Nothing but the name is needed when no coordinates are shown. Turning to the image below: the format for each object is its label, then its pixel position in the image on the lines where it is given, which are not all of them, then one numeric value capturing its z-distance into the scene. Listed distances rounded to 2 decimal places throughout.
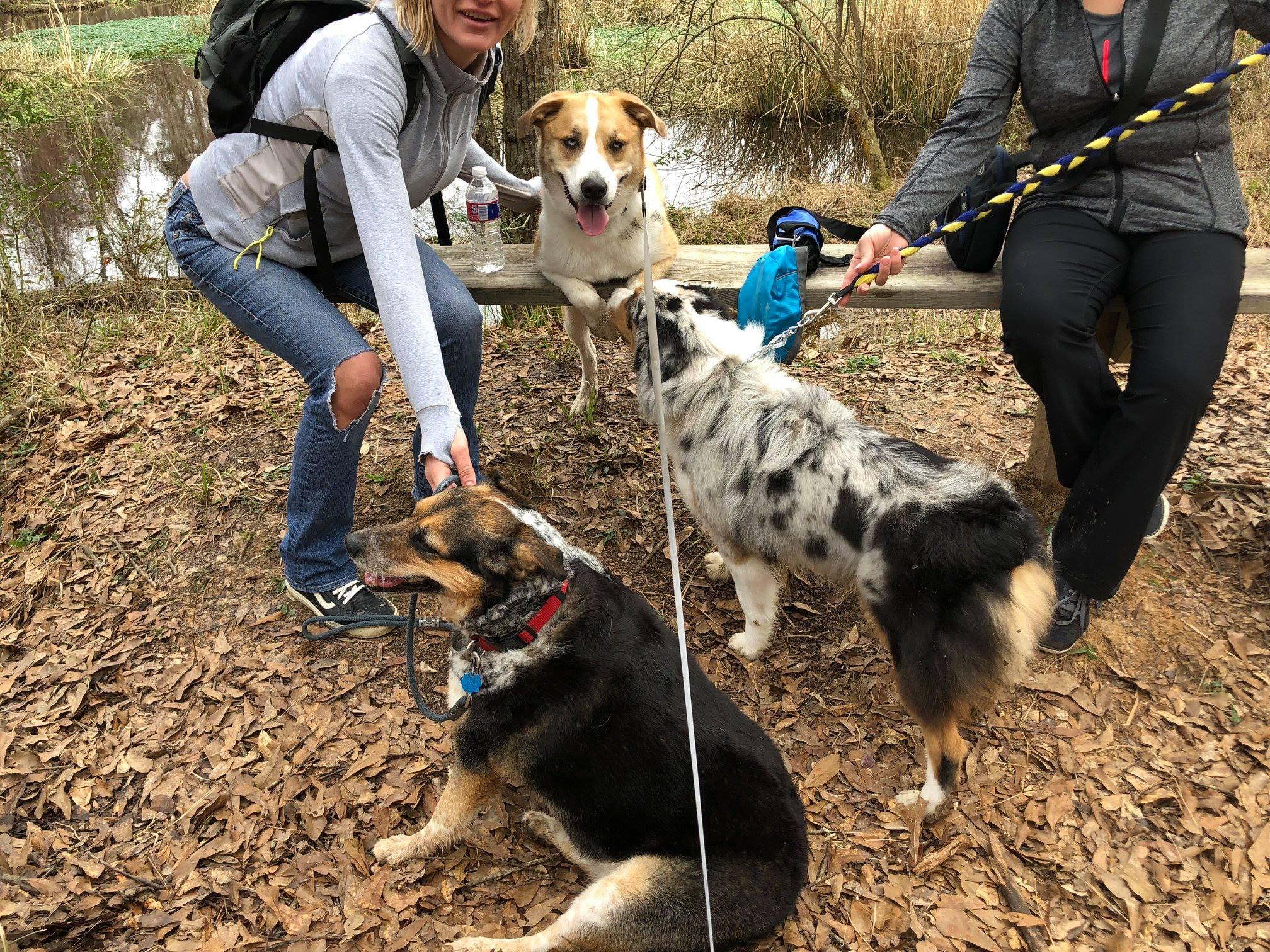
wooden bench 3.21
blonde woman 2.42
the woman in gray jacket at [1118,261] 2.67
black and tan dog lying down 2.11
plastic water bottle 3.50
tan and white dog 3.59
